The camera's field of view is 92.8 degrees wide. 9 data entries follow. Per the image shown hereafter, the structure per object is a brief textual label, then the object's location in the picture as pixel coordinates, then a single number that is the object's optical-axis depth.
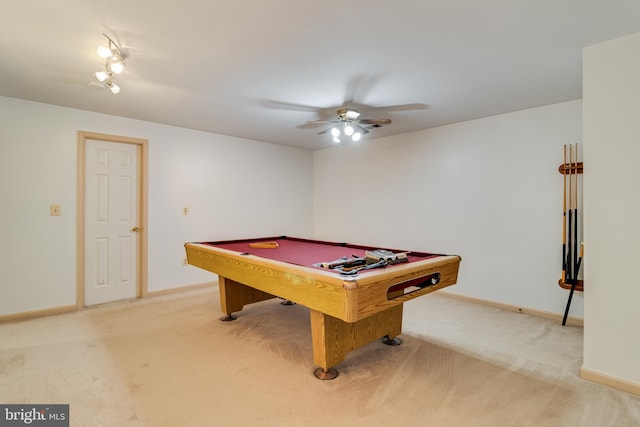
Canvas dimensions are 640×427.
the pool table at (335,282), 1.62
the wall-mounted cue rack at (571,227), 2.79
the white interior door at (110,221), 3.48
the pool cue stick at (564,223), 2.85
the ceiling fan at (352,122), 2.87
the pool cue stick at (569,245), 2.83
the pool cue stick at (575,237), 2.77
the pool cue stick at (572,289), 2.72
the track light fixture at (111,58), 1.92
